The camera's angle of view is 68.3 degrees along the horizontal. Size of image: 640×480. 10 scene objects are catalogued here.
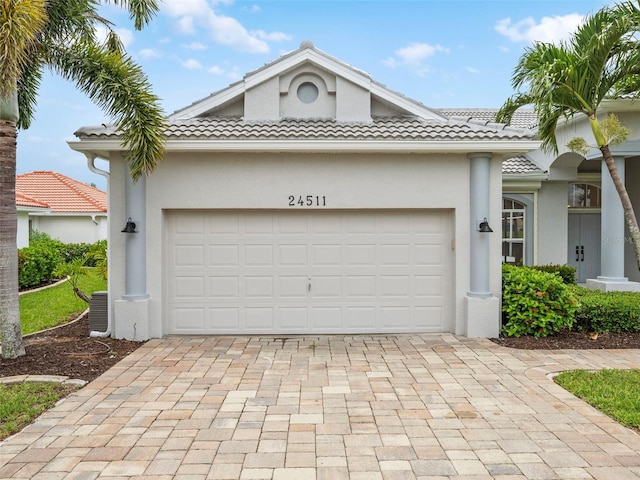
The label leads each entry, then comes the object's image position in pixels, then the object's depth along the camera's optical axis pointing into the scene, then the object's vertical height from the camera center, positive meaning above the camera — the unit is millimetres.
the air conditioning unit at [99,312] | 9125 -1383
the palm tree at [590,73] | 9195 +3447
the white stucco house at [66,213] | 24453 +1420
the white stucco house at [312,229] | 8898 +233
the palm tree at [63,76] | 6480 +2619
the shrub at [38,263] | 15344 -764
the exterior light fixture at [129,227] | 8750 +254
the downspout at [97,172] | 8955 +1282
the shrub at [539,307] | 8945 -1266
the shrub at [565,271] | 13547 -870
